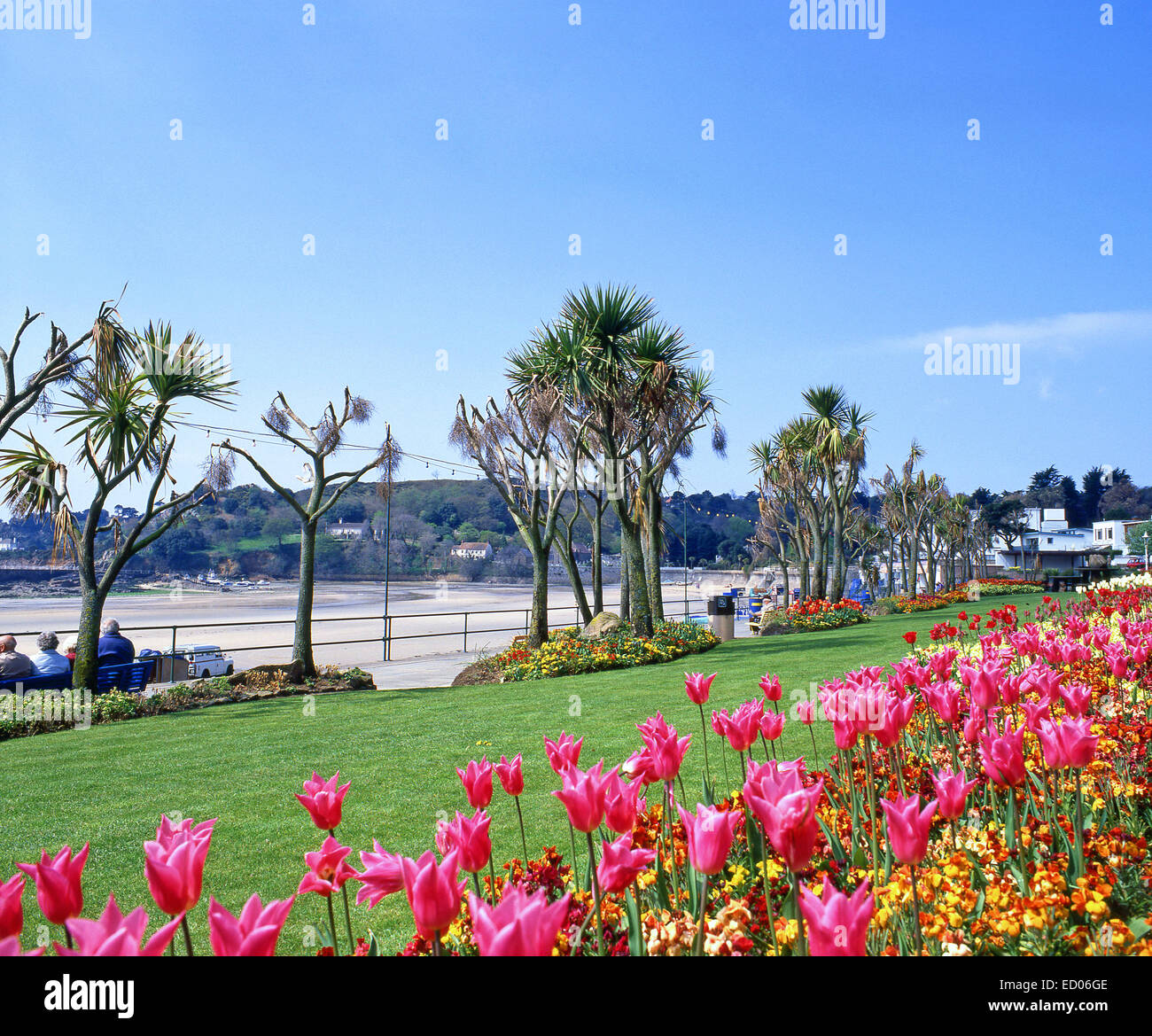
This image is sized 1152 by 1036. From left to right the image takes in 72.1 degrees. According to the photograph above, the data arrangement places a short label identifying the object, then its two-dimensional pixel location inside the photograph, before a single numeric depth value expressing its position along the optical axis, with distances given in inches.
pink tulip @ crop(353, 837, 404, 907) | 57.0
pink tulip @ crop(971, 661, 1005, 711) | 111.7
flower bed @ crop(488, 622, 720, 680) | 552.1
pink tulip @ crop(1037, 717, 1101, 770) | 84.7
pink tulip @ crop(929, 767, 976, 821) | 75.9
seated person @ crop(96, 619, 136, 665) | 467.5
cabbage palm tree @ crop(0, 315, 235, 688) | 444.8
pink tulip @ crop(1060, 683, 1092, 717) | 105.6
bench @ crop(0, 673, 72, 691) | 396.2
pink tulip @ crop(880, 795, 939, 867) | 60.3
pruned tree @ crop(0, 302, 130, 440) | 383.6
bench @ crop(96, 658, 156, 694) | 440.5
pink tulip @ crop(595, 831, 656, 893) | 60.5
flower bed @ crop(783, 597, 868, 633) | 879.7
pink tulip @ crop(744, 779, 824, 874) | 55.1
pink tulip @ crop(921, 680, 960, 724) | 114.6
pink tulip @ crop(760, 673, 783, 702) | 126.9
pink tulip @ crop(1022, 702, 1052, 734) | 95.8
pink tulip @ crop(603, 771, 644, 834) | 65.7
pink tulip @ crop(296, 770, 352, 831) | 73.3
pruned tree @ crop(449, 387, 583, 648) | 668.7
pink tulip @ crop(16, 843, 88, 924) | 48.4
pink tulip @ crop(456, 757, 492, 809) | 79.7
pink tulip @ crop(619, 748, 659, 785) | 86.0
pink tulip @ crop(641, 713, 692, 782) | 80.6
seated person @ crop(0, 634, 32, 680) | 394.3
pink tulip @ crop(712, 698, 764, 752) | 99.6
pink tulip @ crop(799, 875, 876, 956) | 44.0
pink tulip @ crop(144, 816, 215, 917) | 47.8
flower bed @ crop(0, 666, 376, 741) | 377.7
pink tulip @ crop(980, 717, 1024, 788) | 83.4
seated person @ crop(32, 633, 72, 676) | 423.2
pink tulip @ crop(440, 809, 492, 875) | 63.2
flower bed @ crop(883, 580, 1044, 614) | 1098.7
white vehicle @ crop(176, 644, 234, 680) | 673.0
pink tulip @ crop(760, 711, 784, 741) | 105.0
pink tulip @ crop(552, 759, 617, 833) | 63.2
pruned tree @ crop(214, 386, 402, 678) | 546.0
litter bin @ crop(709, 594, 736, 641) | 892.0
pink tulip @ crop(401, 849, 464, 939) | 48.9
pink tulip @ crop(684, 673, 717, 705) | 123.0
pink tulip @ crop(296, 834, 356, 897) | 62.7
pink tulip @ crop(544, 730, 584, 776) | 78.5
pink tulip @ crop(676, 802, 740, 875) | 55.2
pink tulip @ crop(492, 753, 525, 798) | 84.7
